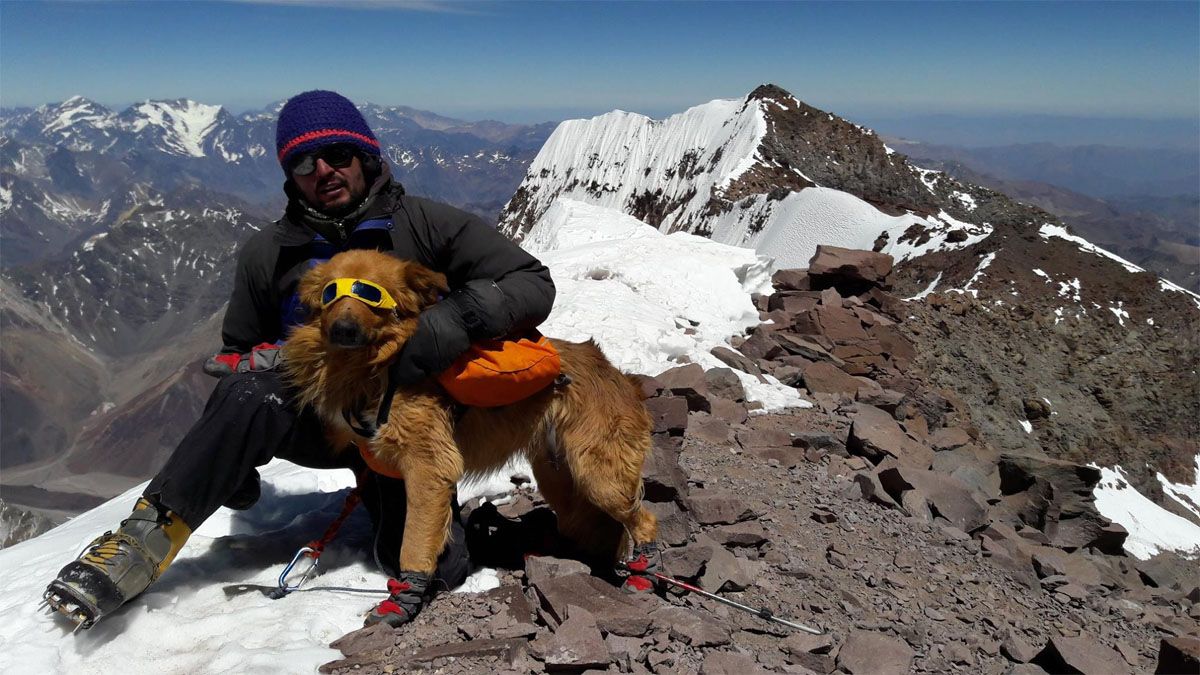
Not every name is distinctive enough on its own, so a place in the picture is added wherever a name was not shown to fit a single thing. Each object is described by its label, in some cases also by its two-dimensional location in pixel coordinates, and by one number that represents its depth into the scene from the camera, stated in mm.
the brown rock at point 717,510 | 5039
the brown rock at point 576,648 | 3188
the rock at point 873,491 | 6012
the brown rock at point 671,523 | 4664
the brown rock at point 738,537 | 4840
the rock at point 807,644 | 3711
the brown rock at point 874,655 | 3557
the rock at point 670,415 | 6199
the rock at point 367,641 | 3303
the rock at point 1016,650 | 4105
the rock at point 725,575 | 4285
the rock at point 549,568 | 3861
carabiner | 3840
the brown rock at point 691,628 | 3508
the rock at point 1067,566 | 5613
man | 3324
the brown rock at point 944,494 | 6047
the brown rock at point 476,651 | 3229
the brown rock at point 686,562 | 4266
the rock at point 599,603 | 3490
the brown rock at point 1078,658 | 3846
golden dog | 3336
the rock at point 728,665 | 3264
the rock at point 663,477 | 4902
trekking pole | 3933
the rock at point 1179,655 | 3458
